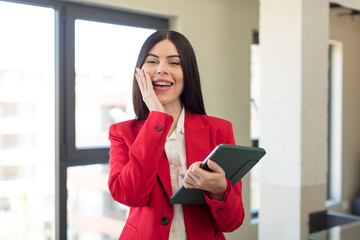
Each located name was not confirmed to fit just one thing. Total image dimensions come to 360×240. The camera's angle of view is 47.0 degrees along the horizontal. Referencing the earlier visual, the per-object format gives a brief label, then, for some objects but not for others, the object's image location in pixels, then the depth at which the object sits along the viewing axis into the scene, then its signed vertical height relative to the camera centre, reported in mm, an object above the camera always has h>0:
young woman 1143 -131
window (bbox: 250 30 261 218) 4234 -48
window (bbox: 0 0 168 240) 2818 -50
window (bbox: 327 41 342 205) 5301 -146
